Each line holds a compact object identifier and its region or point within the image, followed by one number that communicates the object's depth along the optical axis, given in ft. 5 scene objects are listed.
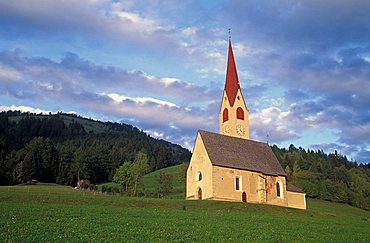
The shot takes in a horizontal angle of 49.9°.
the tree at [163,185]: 225.35
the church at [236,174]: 161.99
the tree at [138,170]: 220.90
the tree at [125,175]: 225.76
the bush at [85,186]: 240.32
